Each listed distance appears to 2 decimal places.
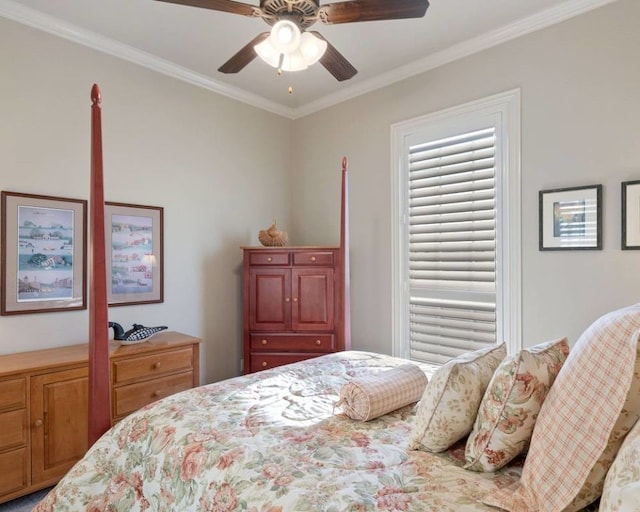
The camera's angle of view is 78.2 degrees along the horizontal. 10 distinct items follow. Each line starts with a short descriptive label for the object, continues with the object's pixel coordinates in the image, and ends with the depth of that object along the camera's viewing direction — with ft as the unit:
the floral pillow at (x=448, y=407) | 3.89
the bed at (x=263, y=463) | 3.26
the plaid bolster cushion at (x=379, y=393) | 4.73
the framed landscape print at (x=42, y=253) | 7.75
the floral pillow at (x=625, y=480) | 2.25
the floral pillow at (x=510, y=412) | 3.51
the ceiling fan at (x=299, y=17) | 5.62
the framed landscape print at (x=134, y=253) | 9.22
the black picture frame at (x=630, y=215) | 6.98
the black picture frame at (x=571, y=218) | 7.48
